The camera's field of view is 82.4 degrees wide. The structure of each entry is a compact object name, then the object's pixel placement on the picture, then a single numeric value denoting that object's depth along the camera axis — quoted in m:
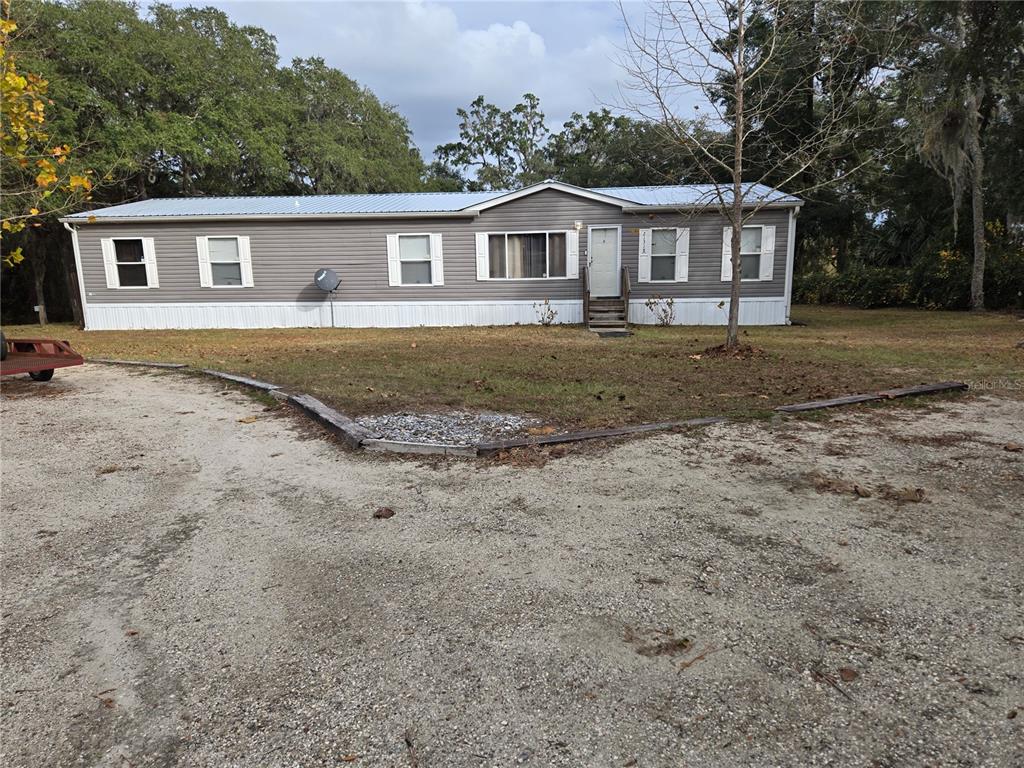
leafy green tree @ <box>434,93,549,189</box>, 39.91
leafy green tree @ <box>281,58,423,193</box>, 22.02
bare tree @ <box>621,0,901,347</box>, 8.15
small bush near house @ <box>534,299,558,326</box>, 14.52
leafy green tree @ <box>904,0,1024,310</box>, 13.02
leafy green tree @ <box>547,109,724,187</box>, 22.17
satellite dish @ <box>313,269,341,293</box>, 14.47
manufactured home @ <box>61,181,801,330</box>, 14.09
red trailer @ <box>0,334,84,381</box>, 6.60
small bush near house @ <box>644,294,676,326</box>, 14.27
